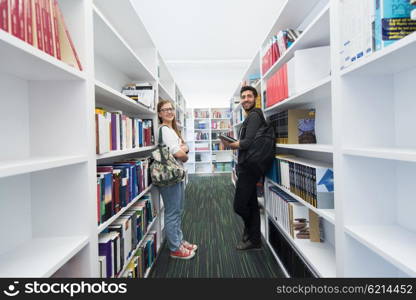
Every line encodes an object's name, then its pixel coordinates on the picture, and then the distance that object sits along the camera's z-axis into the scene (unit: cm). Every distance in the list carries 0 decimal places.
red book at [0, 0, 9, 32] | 56
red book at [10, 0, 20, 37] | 59
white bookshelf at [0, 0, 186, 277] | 76
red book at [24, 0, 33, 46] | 64
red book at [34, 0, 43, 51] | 68
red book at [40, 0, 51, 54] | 71
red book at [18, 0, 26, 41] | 62
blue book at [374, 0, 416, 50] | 71
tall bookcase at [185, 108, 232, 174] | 666
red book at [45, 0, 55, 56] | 73
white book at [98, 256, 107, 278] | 104
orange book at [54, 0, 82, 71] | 80
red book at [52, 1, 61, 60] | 77
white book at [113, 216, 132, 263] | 130
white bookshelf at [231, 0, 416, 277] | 88
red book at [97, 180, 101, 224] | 101
